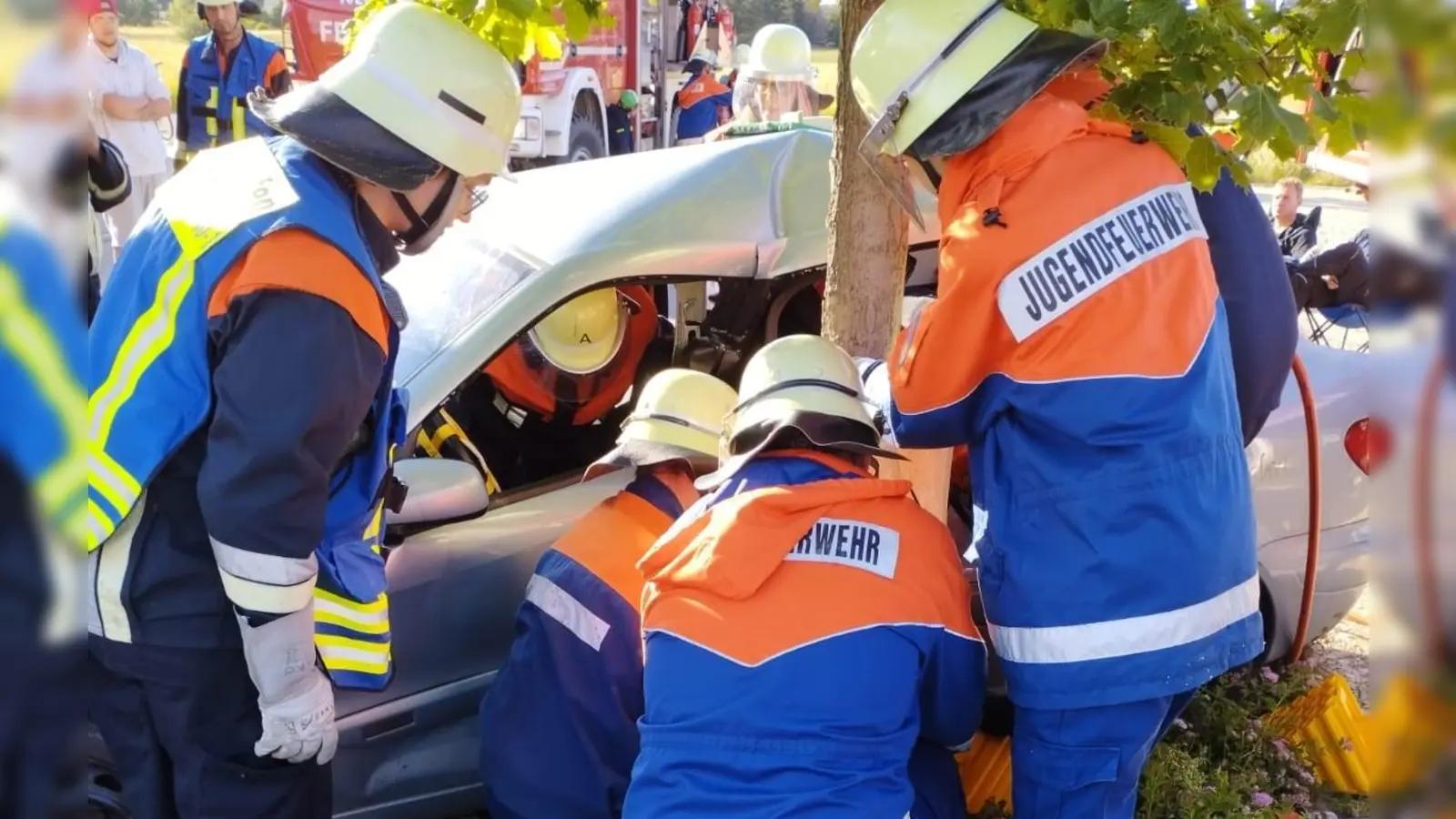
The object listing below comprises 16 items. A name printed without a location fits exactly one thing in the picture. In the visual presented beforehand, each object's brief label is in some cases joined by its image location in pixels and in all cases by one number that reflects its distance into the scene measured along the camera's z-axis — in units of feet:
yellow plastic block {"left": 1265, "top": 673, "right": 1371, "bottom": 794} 10.43
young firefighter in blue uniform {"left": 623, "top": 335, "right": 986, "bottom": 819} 6.43
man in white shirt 22.35
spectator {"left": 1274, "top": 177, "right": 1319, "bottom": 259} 21.20
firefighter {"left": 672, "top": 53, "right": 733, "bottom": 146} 34.96
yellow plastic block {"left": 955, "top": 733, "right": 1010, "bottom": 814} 9.36
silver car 8.89
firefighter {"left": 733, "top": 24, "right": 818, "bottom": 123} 20.26
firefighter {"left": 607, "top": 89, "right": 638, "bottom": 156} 38.04
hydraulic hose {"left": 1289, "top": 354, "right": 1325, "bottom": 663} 10.22
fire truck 31.30
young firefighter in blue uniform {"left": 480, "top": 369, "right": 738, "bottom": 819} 8.02
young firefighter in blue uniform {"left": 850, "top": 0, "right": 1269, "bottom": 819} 6.52
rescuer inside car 11.60
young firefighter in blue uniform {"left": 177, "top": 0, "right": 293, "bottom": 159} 23.07
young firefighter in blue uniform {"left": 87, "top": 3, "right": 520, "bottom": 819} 6.09
